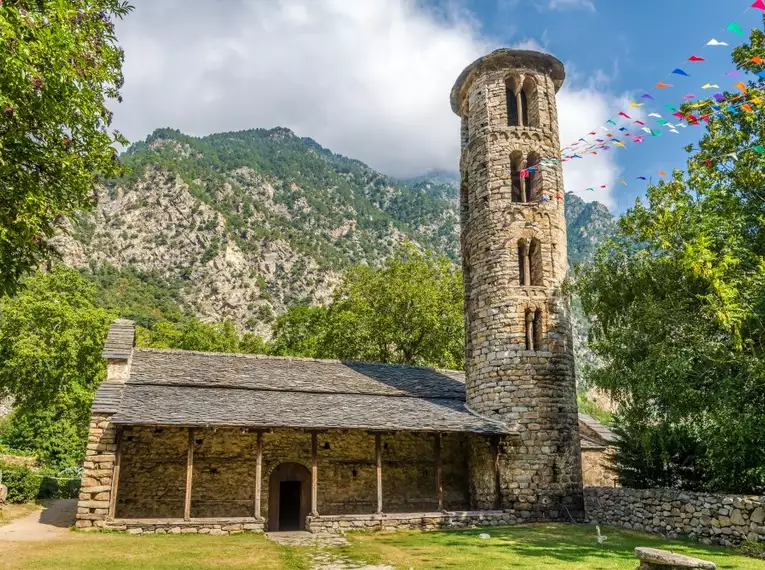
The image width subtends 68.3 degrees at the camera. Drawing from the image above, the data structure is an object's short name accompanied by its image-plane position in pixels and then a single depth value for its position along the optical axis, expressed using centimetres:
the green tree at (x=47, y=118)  822
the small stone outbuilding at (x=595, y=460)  2338
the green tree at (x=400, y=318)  3241
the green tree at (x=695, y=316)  1272
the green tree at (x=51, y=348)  2661
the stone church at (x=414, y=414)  1523
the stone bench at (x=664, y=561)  767
